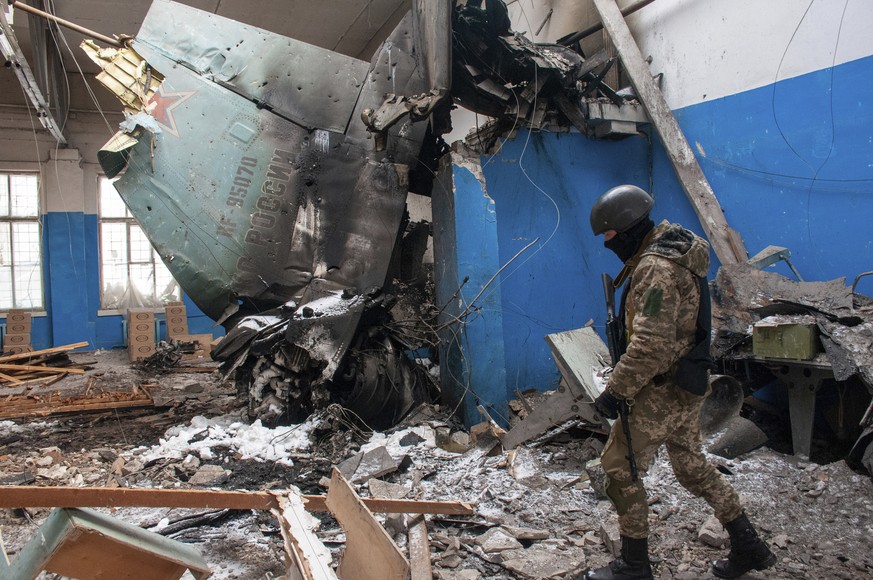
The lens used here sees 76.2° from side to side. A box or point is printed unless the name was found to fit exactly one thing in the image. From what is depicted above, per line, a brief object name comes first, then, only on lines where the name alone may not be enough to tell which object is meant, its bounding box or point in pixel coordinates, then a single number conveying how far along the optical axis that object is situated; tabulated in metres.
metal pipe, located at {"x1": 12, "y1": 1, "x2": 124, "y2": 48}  4.41
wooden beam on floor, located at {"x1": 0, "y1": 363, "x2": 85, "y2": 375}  7.87
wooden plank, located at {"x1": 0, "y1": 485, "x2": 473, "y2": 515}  1.98
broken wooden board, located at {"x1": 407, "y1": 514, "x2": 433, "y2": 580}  2.38
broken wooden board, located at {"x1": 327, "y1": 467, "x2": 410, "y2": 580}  1.78
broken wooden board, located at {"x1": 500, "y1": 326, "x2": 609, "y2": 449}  3.50
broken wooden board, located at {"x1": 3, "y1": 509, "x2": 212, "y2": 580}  1.91
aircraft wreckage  4.67
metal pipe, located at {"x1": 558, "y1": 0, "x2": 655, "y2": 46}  5.70
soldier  2.27
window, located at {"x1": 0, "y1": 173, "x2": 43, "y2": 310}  10.77
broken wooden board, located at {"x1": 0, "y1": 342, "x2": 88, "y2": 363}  8.28
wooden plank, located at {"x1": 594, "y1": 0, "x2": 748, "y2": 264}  4.75
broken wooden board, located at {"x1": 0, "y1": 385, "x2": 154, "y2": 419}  5.35
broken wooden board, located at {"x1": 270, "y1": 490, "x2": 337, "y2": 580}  1.72
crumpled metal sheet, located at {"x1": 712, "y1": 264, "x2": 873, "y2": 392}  3.17
